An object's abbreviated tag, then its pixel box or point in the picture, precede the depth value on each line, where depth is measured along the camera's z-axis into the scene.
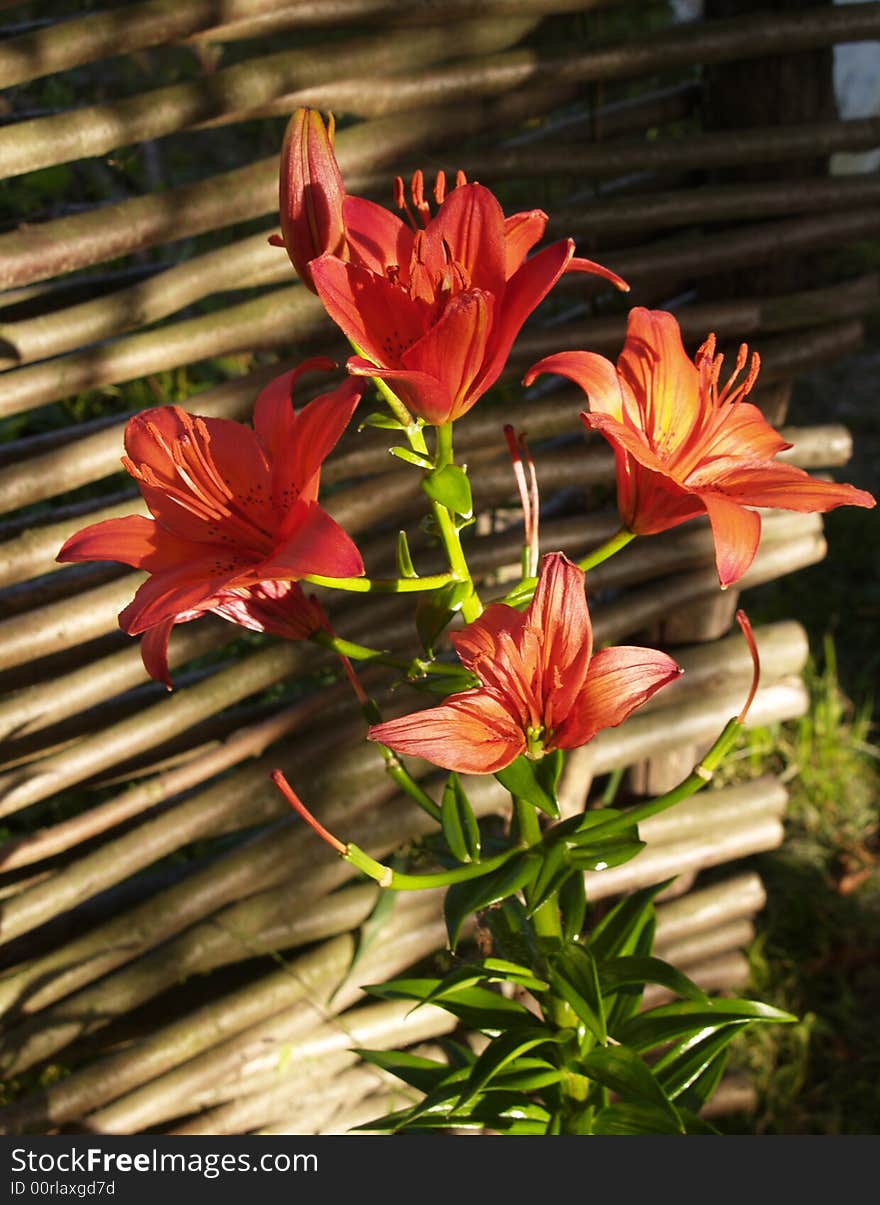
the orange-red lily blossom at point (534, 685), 0.89
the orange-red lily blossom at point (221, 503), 0.90
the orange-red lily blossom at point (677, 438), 0.95
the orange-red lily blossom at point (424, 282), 0.85
